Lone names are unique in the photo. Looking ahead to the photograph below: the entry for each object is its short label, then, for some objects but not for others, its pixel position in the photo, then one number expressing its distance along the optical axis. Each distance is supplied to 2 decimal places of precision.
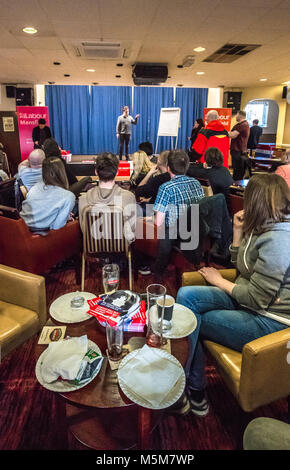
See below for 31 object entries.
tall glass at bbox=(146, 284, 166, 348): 1.31
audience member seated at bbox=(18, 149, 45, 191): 3.11
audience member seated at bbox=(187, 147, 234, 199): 3.21
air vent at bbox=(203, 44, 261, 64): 4.54
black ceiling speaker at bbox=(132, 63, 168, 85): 5.74
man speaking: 9.26
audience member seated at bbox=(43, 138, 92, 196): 3.42
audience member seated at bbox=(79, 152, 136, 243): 2.38
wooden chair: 2.31
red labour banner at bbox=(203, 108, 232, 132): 7.93
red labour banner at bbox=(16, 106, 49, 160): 7.43
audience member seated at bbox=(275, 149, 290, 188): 3.32
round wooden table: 1.06
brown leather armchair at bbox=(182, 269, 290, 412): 1.17
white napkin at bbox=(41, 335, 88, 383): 1.11
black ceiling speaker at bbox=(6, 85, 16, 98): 8.96
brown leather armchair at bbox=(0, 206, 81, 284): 2.35
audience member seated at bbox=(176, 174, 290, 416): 1.31
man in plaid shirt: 2.33
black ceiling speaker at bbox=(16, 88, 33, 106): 8.77
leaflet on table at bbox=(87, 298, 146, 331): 1.34
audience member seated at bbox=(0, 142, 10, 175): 5.72
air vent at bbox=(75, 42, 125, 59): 4.52
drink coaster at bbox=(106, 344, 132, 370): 1.21
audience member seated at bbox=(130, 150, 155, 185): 3.87
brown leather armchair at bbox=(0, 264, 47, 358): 1.67
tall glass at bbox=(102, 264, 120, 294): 1.58
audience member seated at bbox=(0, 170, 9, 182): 5.04
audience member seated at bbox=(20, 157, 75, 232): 2.44
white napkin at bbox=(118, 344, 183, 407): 1.05
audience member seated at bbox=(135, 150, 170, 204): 2.89
